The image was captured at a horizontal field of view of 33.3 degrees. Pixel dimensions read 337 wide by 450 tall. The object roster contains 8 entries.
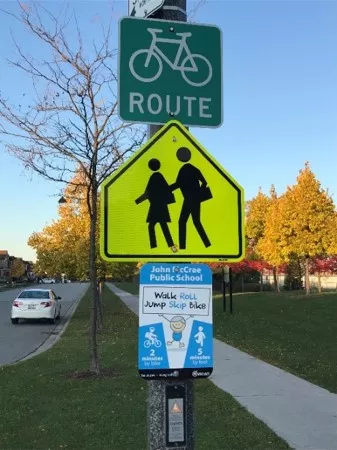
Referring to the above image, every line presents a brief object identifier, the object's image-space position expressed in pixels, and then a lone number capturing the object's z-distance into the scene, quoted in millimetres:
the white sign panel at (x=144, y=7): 3127
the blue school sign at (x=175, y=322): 2600
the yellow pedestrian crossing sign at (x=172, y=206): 2725
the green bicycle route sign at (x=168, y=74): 2984
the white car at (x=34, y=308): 21328
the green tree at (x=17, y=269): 123562
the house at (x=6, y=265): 136225
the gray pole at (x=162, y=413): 2635
